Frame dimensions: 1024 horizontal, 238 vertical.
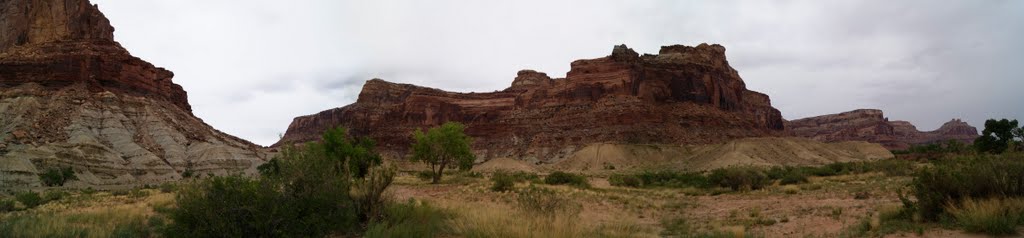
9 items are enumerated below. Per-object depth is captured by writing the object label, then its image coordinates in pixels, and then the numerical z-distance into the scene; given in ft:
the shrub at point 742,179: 88.53
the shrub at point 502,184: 84.97
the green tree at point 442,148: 125.90
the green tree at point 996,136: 181.16
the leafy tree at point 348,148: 93.80
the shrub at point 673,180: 111.55
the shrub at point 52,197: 76.64
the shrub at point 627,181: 119.03
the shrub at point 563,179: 115.24
